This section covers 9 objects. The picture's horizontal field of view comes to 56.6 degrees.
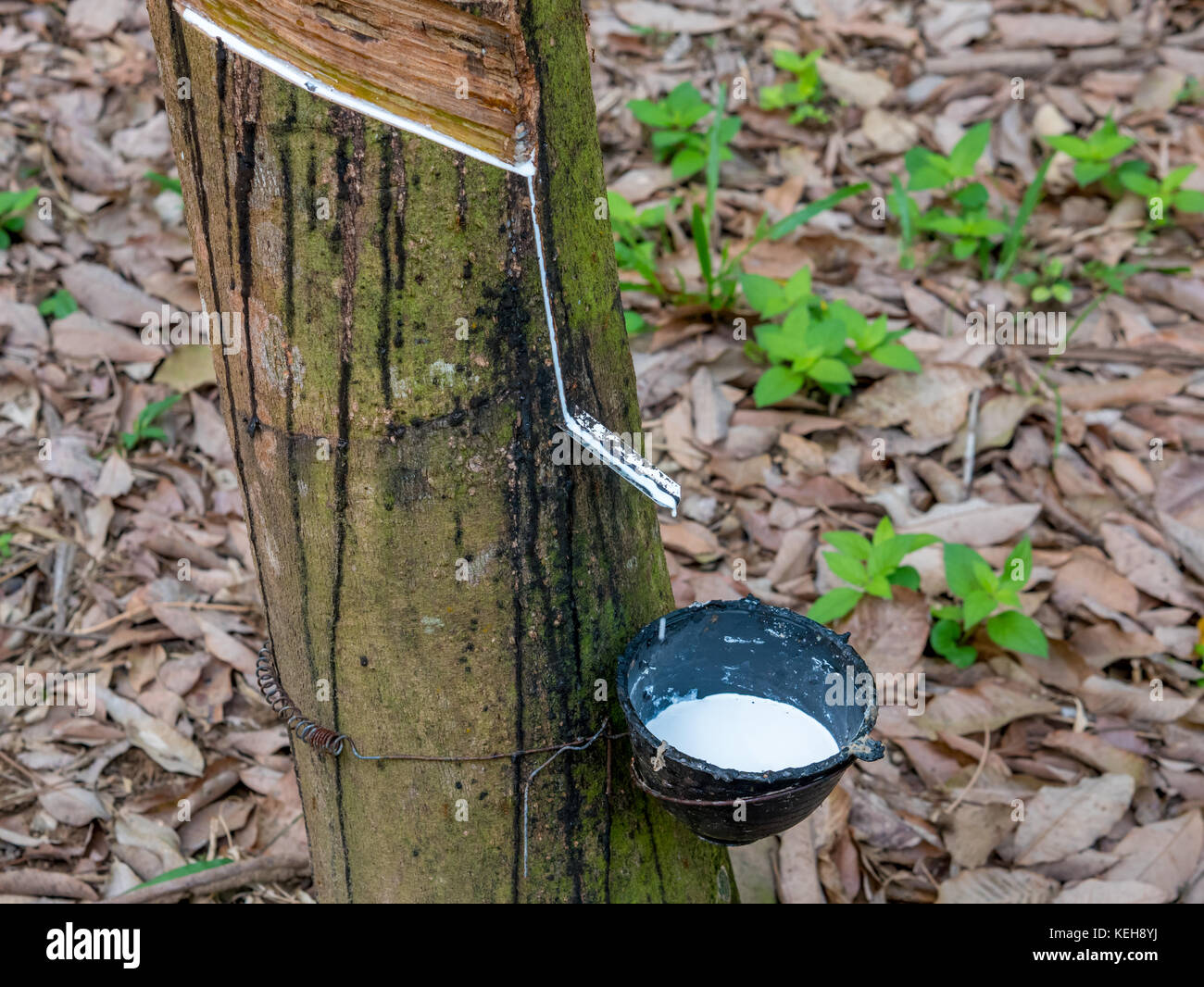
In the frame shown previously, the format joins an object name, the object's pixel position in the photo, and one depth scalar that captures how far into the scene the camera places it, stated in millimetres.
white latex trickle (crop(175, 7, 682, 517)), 1213
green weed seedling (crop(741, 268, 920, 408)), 2812
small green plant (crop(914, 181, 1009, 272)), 3287
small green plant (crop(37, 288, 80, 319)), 3152
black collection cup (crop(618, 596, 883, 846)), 1359
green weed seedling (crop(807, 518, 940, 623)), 2367
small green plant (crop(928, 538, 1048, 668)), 2307
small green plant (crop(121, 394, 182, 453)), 2879
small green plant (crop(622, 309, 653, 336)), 3121
